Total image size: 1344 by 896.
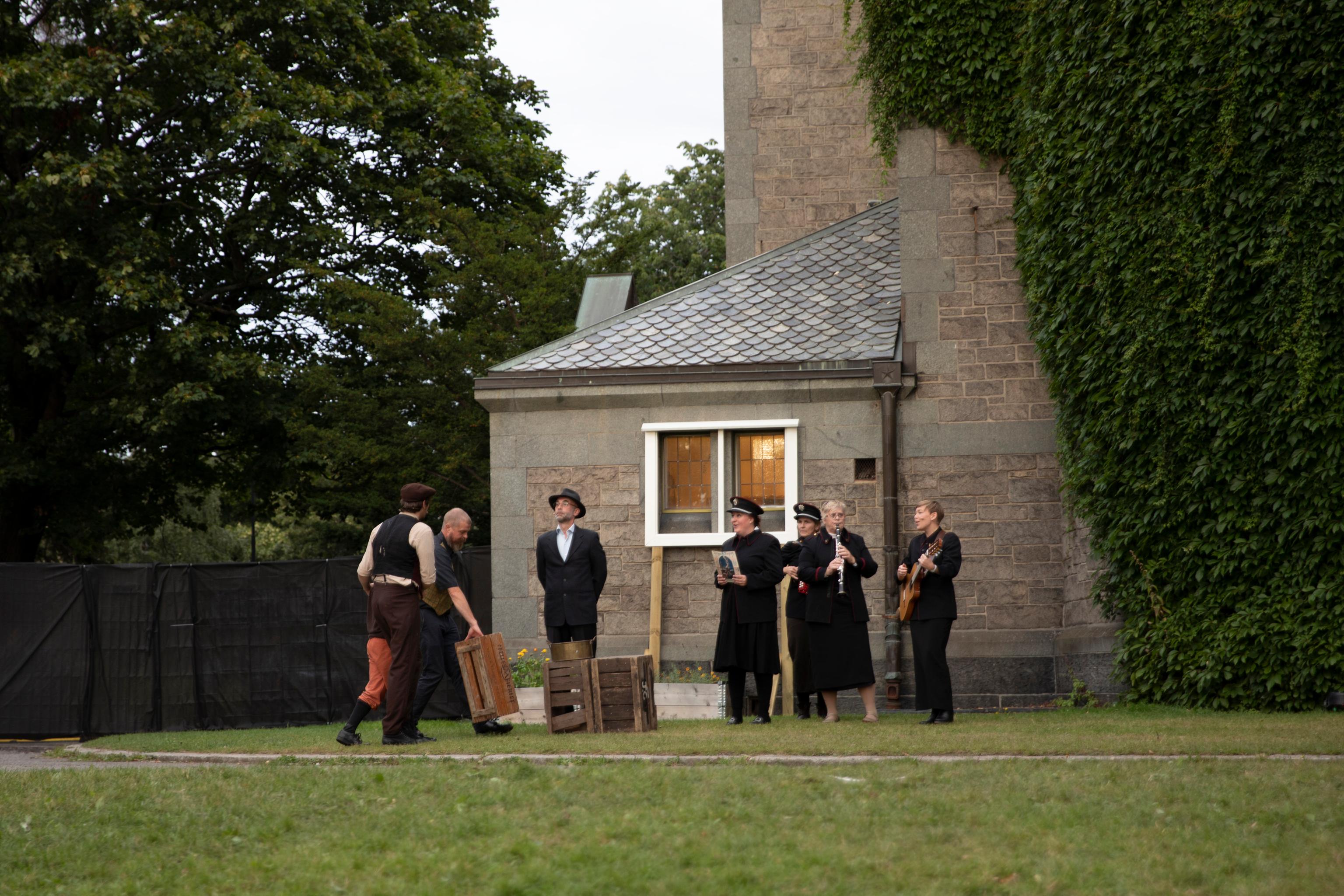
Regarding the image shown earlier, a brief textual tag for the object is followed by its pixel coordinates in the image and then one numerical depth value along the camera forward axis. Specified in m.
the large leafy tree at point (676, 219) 36.12
